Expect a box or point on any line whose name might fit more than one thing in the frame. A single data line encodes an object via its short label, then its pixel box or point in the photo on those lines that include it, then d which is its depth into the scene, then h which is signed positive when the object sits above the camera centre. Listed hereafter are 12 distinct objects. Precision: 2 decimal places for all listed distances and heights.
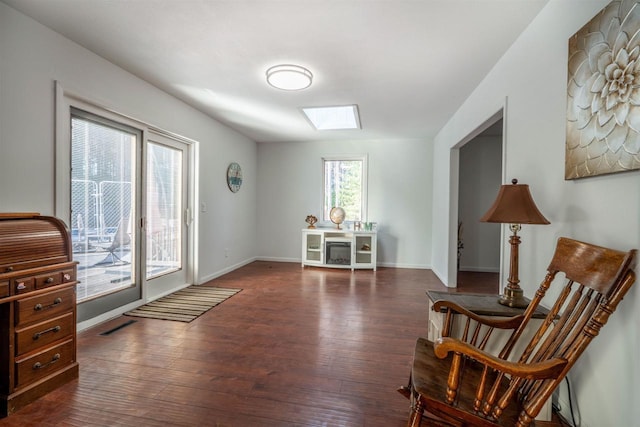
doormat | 3.08 -1.13
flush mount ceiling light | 2.73 +1.27
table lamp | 1.60 -0.02
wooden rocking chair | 1.02 -0.55
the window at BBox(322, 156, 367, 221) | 5.83 +0.50
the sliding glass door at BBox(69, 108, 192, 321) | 2.68 -0.06
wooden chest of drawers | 1.62 -0.62
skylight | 3.99 +1.40
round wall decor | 5.07 +0.56
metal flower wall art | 1.17 +0.53
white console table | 5.40 -0.73
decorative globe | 5.63 -0.12
